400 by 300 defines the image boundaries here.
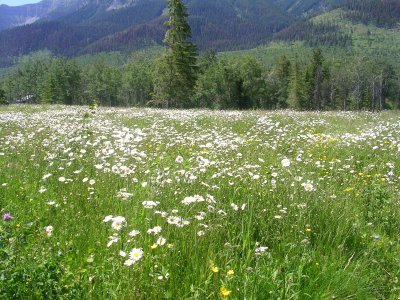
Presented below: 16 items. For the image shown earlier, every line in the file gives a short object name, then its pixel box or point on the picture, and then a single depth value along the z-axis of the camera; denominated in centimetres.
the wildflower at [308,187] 394
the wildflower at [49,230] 304
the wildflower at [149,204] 316
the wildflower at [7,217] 263
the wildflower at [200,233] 302
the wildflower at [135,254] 251
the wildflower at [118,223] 293
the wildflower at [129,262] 246
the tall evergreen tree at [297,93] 7156
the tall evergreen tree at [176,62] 3569
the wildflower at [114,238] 271
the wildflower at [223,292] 216
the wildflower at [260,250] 291
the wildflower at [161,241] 264
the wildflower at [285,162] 428
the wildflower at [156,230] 279
